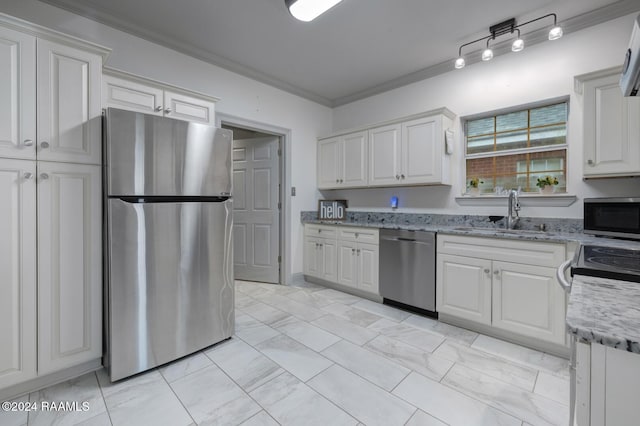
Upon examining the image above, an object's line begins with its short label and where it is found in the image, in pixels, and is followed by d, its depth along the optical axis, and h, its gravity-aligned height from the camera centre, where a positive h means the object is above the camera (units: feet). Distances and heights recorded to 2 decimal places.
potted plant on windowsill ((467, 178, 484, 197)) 10.09 +0.90
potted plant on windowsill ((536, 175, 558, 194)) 8.43 +0.85
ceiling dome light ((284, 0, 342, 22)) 6.37 +4.74
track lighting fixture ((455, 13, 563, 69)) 7.18 +5.28
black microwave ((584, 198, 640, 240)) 6.18 -0.11
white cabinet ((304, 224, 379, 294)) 10.40 -1.78
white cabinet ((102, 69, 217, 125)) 6.58 +2.90
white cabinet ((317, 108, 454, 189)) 9.83 +2.25
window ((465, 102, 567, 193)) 8.65 +2.14
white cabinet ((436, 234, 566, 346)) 6.77 -1.95
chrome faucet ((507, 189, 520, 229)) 8.57 +0.06
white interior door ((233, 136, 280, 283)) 12.47 +0.10
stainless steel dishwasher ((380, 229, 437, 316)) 8.79 -1.90
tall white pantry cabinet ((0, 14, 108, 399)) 5.06 +0.11
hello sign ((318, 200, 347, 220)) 13.57 +0.07
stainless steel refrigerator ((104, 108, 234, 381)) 5.71 -0.61
